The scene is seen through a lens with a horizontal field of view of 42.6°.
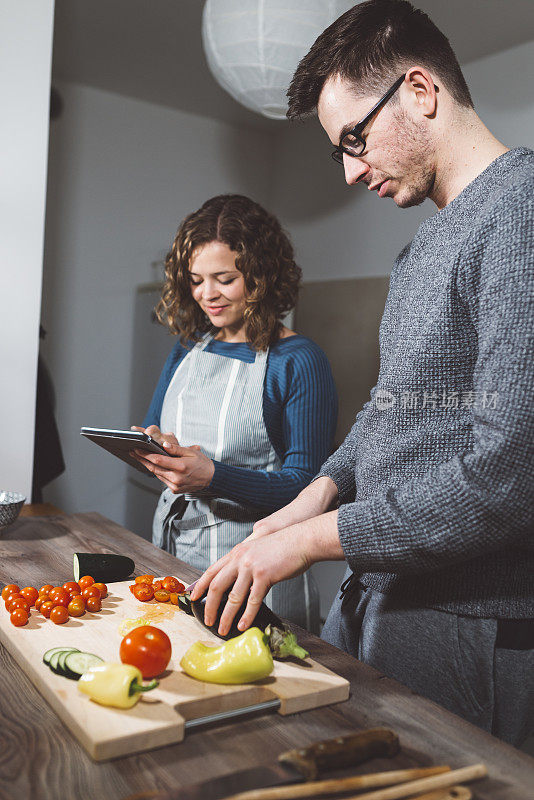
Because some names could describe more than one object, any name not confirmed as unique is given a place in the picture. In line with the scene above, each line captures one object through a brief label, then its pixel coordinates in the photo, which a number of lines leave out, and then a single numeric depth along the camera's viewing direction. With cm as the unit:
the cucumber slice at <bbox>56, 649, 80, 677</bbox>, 84
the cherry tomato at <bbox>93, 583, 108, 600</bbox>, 112
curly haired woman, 162
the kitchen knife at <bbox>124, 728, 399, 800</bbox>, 62
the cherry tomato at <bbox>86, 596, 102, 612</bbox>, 106
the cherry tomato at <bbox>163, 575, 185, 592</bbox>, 116
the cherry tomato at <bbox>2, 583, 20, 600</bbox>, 108
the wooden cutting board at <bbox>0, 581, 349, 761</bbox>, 73
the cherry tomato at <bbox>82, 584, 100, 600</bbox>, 109
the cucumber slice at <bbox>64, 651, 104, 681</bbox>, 83
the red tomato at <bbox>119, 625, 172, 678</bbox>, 84
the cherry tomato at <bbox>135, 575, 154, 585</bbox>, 119
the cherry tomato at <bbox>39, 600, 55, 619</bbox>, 103
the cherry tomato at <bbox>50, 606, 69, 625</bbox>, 100
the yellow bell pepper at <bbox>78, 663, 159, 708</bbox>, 77
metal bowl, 155
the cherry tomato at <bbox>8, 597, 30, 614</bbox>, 102
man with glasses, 79
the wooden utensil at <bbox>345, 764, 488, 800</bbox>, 63
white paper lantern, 179
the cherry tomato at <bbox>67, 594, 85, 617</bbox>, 103
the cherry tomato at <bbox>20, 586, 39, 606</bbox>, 106
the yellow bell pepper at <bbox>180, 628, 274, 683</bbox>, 84
